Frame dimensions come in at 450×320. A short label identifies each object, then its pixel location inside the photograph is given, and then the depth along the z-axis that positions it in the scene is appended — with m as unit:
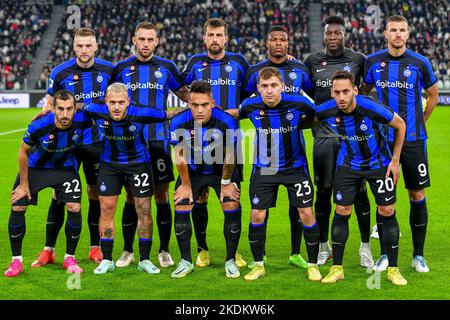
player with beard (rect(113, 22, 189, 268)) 14.57
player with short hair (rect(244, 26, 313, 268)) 14.36
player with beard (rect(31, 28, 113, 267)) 14.73
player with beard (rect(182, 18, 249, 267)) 14.68
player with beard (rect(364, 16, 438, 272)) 13.91
